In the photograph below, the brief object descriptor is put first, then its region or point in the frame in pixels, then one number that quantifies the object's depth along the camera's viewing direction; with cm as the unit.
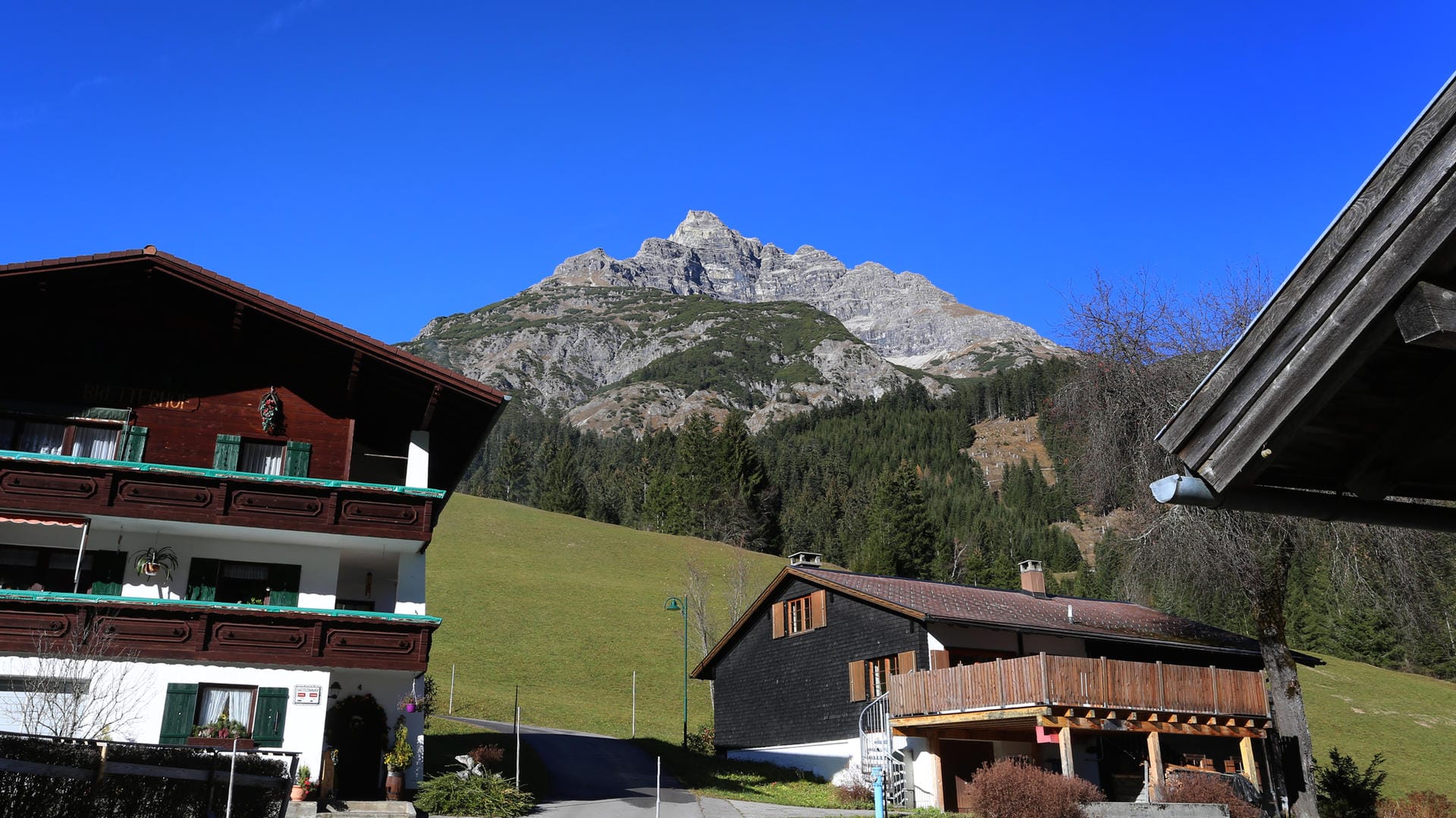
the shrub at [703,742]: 4328
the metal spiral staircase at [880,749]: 2902
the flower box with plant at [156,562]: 2253
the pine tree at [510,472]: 14475
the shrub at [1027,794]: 2139
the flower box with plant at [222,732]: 1998
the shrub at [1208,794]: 2384
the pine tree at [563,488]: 12250
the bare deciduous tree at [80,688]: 1948
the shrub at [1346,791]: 3136
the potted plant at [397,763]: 2184
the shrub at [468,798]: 2217
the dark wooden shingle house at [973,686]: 2647
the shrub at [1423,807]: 2848
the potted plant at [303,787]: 1984
